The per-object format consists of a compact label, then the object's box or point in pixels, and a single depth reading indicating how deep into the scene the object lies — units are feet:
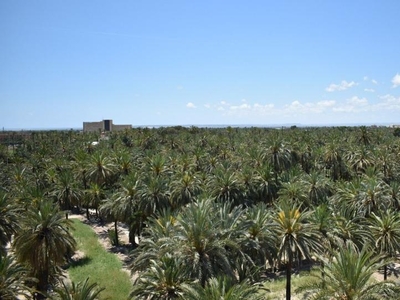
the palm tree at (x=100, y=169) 194.08
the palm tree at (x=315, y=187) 167.53
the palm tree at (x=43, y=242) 103.86
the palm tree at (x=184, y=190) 156.56
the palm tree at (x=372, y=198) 139.85
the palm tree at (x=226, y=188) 162.09
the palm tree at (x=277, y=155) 201.57
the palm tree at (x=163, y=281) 70.03
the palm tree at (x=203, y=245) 79.00
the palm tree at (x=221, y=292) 56.49
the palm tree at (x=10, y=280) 70.44
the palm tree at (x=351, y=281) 59.26
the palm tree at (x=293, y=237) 94.89
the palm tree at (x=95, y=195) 196.03
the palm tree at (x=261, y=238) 97.81
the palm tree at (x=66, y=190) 193.88
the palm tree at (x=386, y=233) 114.11
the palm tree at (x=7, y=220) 107.65
